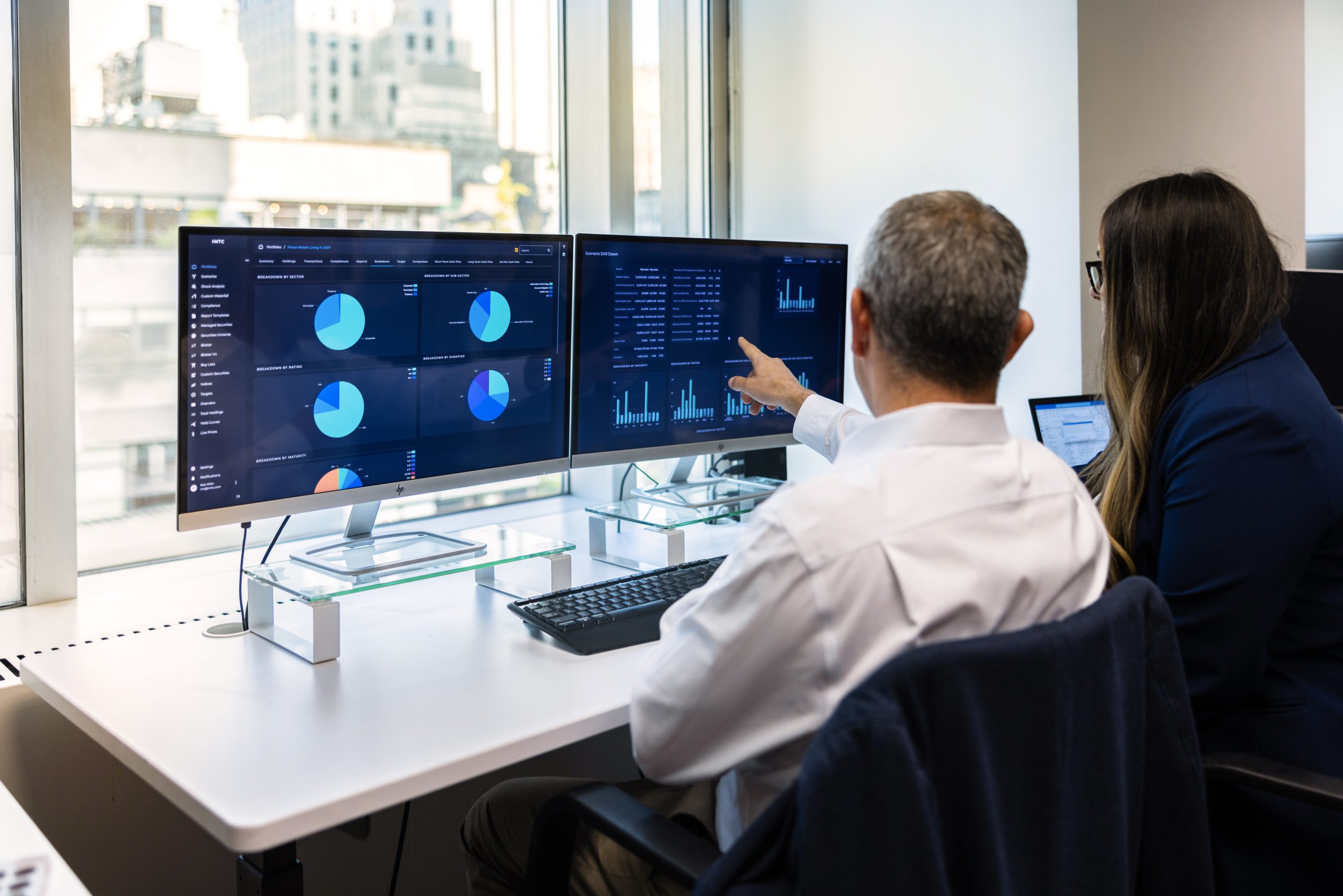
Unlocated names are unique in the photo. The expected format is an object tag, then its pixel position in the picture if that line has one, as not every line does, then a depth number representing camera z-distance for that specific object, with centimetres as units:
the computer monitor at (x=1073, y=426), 217
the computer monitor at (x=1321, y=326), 267
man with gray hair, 94
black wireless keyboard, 148
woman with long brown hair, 128
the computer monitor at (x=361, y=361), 146
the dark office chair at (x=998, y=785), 79
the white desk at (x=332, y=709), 107
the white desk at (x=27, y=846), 93
